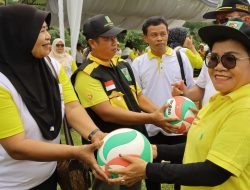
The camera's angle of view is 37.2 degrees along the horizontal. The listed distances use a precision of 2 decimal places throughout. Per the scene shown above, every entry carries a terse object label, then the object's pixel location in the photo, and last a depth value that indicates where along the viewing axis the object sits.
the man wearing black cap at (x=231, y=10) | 3.16
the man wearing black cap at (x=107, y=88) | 3.20
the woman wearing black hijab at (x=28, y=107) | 2.13
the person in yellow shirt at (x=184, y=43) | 5.12
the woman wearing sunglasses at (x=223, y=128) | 1.67
